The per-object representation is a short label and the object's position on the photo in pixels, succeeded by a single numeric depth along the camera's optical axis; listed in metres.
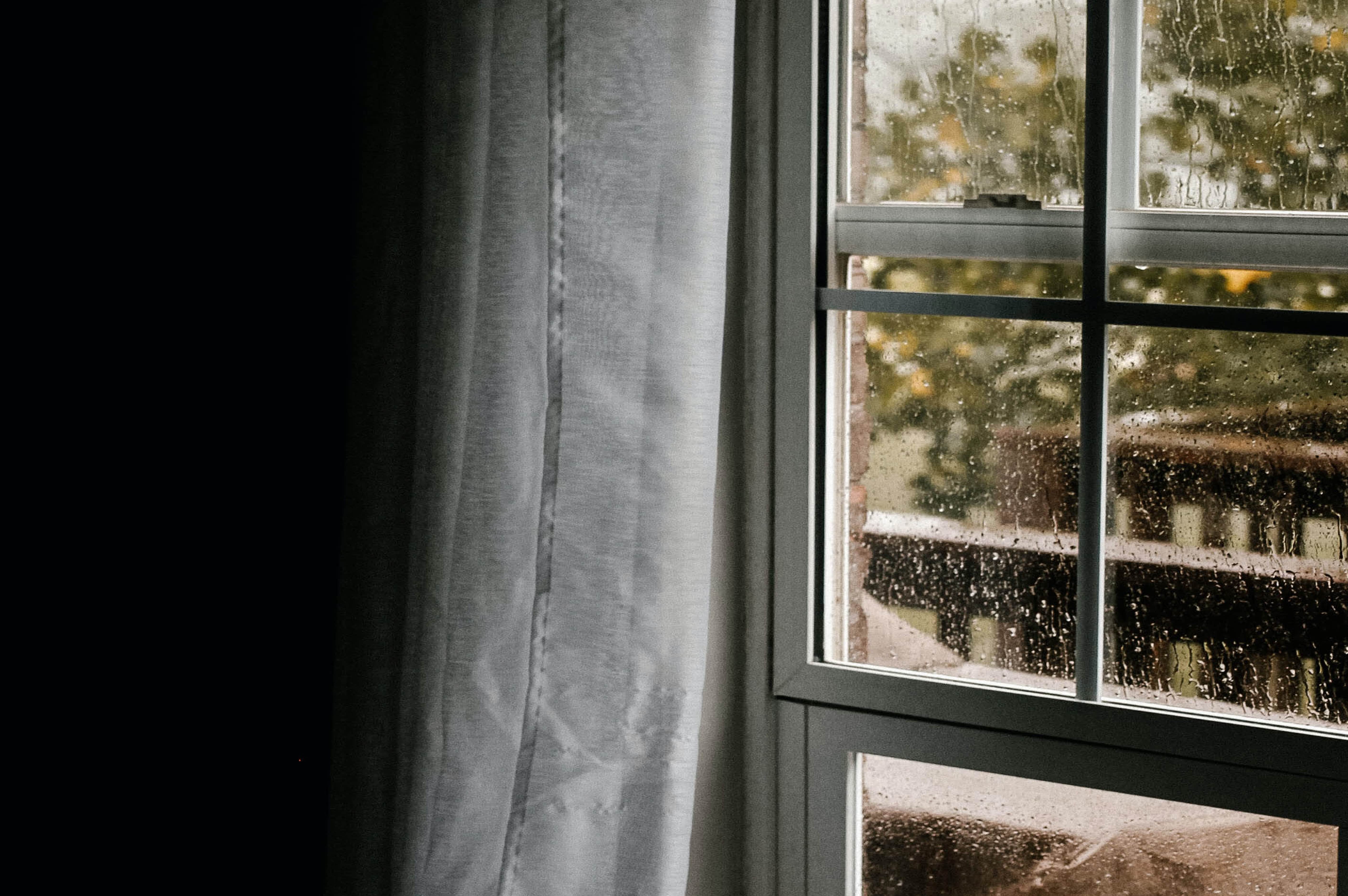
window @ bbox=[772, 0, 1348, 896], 2.48
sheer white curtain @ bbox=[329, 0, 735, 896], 2.23
